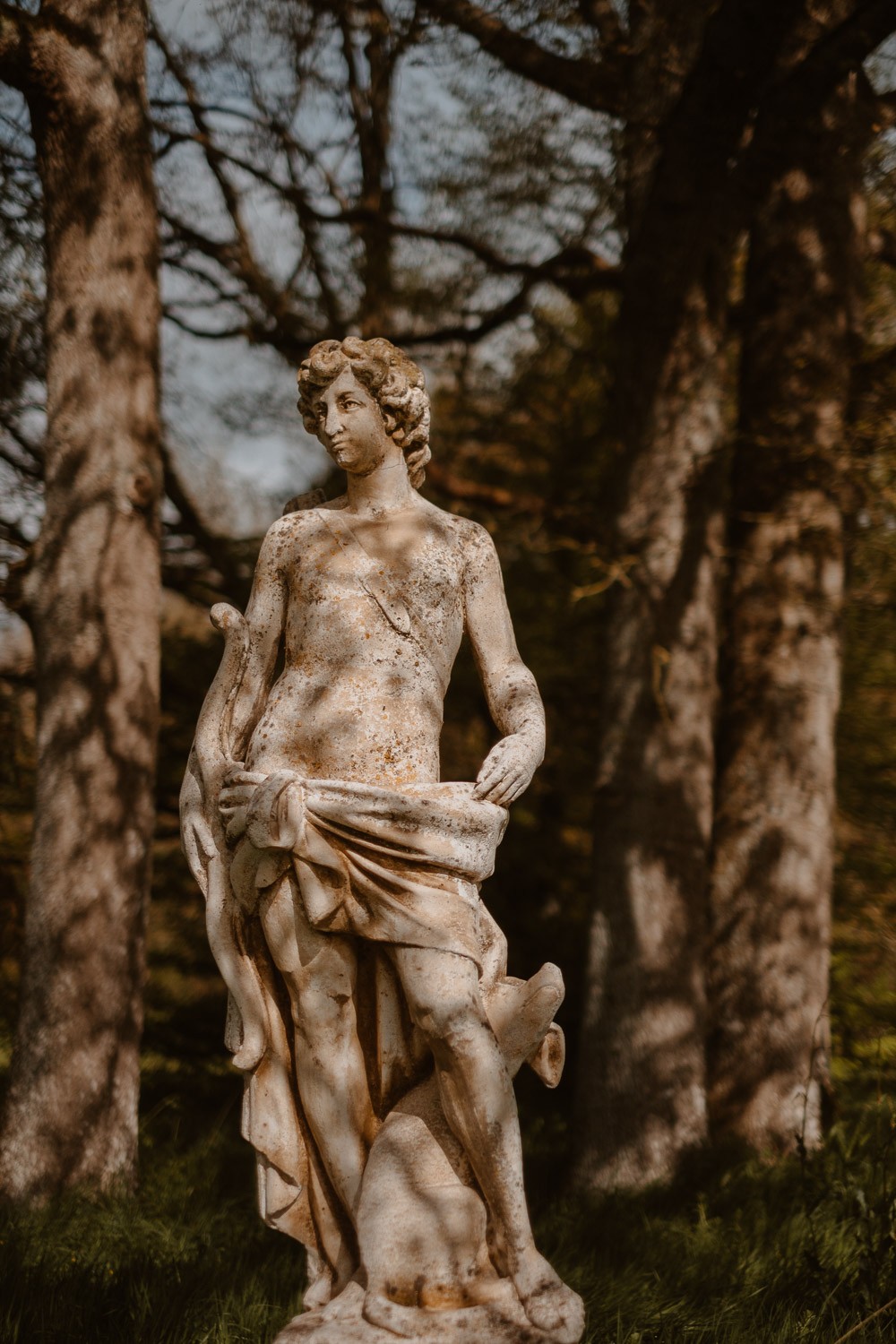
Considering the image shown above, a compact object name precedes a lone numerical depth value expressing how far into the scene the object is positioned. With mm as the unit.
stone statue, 2875
